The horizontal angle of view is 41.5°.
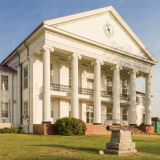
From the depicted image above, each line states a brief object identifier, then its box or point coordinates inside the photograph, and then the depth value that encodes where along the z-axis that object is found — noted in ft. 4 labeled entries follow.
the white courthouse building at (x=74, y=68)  68.13
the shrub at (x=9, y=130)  66.39
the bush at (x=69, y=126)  57.36
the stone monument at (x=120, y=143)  27.96
